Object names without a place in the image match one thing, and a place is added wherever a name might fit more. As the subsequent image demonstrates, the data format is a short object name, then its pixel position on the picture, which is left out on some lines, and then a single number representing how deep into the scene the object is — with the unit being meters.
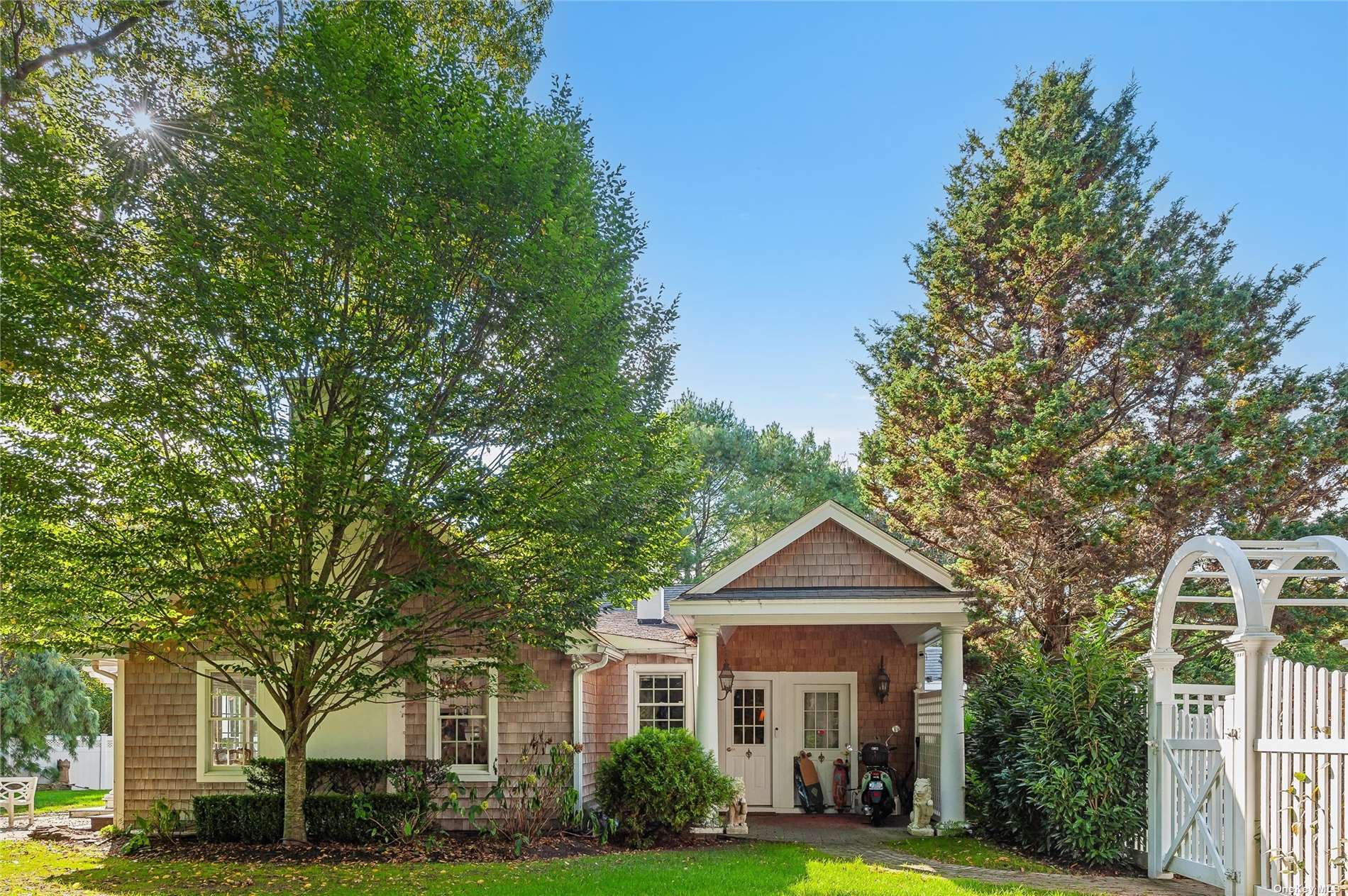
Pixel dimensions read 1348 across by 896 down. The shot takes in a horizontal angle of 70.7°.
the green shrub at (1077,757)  10.38
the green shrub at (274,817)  12.33
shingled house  13.02
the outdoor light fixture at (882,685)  16.02
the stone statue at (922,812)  13.02
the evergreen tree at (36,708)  21.91
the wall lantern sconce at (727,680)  16.05
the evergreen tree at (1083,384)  14.41
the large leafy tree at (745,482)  33.59
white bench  15.24
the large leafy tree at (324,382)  9.78
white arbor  7.01
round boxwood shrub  12.08
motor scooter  14.38
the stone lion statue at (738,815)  12.88
